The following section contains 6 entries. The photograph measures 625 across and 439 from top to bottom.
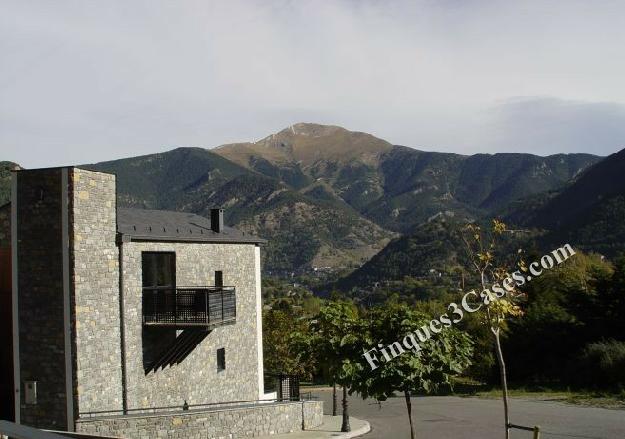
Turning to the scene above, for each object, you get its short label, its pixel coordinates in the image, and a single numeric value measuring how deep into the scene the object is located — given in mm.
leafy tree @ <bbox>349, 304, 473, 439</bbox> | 12836
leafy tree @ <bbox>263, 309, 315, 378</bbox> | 29672
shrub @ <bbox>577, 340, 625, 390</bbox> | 26672
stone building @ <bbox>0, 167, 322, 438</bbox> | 13656
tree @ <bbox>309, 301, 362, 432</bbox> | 13570
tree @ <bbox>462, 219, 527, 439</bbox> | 10008
